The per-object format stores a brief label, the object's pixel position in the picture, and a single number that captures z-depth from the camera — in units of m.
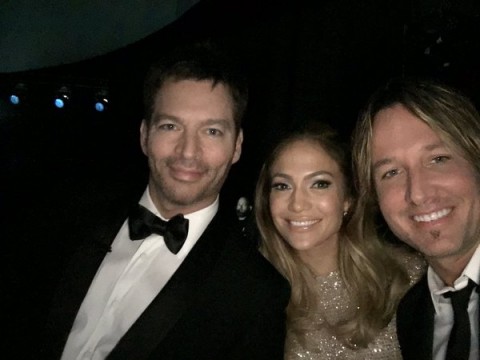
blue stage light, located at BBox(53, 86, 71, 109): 3.62
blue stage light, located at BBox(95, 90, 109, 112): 3.60
